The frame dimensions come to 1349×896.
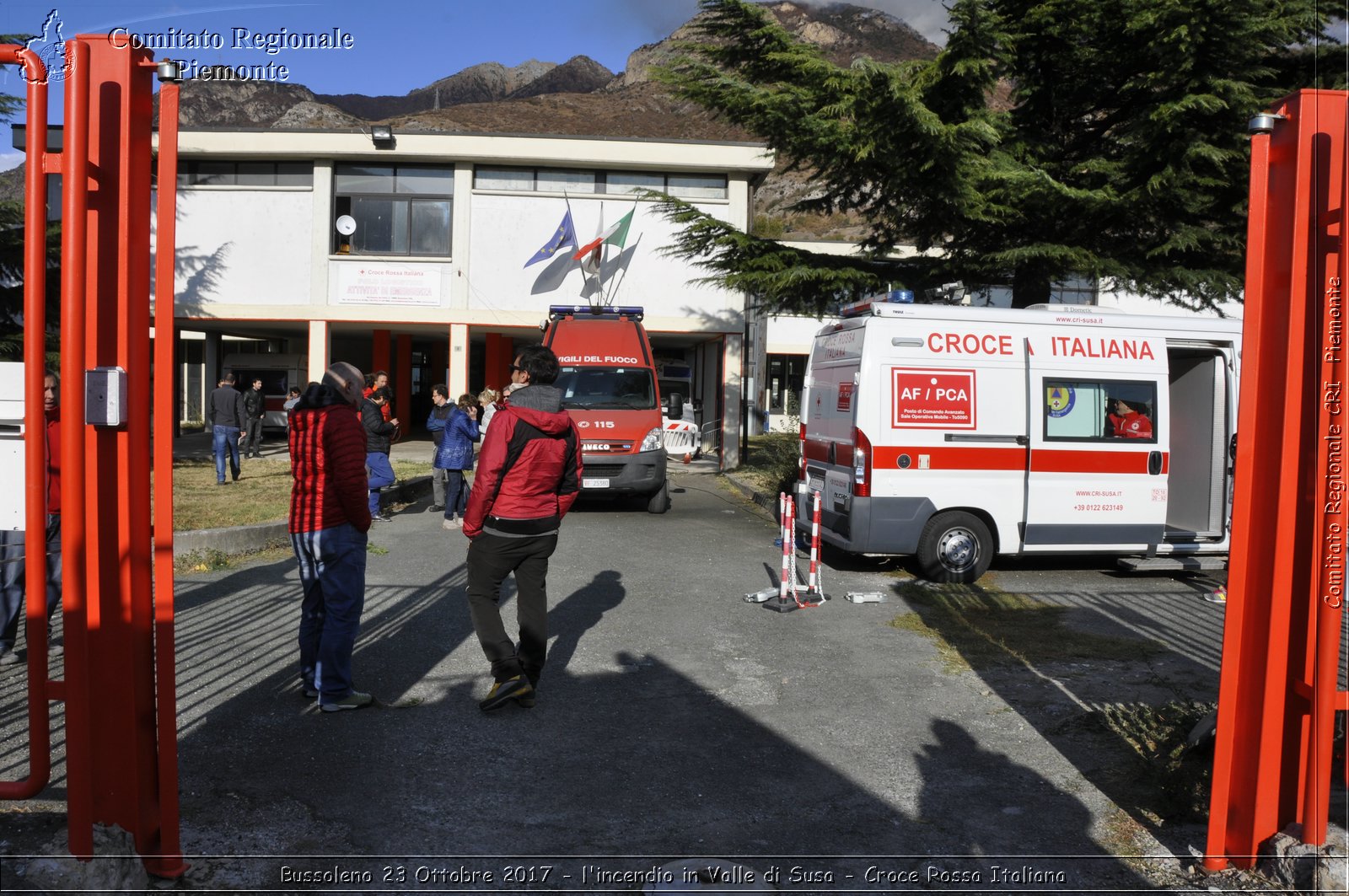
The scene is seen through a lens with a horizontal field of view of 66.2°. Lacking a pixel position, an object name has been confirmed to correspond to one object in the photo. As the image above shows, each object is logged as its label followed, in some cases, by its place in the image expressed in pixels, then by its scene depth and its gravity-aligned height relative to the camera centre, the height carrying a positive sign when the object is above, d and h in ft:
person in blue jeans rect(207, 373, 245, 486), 54.24 -1.48
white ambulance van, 30.86 -0.70
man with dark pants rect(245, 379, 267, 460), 74.59 -1.89
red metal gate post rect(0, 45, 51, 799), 10.15 -0.30
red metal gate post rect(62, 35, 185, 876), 10.19 -0.88
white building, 82.17 +13.29
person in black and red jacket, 18.31 -2.01
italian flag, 81.97 +13.01
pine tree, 42.42 +11.87
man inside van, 32.27 -0.36
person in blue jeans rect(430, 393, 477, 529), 41.98 -2.39
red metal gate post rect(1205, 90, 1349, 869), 11.44 -1.01
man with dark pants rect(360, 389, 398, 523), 37.47 -1.78
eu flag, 81.97 +12.62
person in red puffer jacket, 17.74 -2.11
